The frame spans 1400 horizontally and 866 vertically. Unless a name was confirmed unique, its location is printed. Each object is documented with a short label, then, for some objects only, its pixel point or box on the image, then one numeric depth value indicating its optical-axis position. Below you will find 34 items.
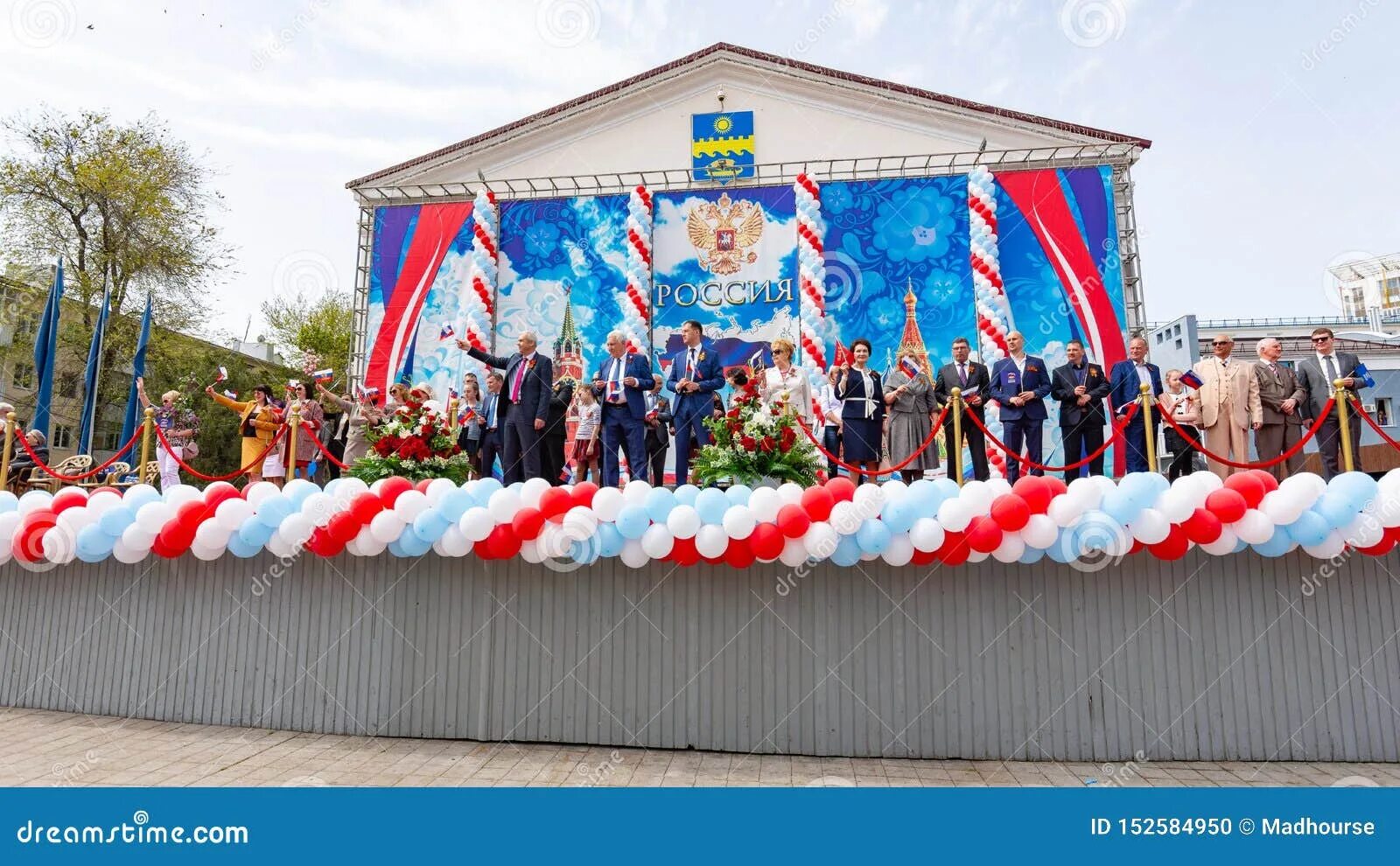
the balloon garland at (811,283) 11.03
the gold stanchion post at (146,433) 6.82
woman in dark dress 7.09
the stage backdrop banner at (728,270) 11.39
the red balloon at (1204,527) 4.18
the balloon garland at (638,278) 11.47
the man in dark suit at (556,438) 6.78
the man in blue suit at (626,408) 6.86
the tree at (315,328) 32.59
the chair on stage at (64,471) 8.00
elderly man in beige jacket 6.73
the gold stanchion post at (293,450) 7.17
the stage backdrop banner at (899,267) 10.92
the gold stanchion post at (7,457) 6.59
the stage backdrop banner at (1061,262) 10.70
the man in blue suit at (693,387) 6.90
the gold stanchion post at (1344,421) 5.57
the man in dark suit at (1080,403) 7.30
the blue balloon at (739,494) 4.58
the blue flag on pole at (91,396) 12.22
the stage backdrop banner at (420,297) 12.10
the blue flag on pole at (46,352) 11.47
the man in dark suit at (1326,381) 6.61
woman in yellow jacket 8.15
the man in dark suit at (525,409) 6.67
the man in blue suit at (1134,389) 7.46
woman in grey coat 7.14
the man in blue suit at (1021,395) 7.22
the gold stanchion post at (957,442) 5.97
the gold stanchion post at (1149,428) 6.11
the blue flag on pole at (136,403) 12.88
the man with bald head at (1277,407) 6.67
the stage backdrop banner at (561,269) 11.72
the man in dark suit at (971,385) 7.26
